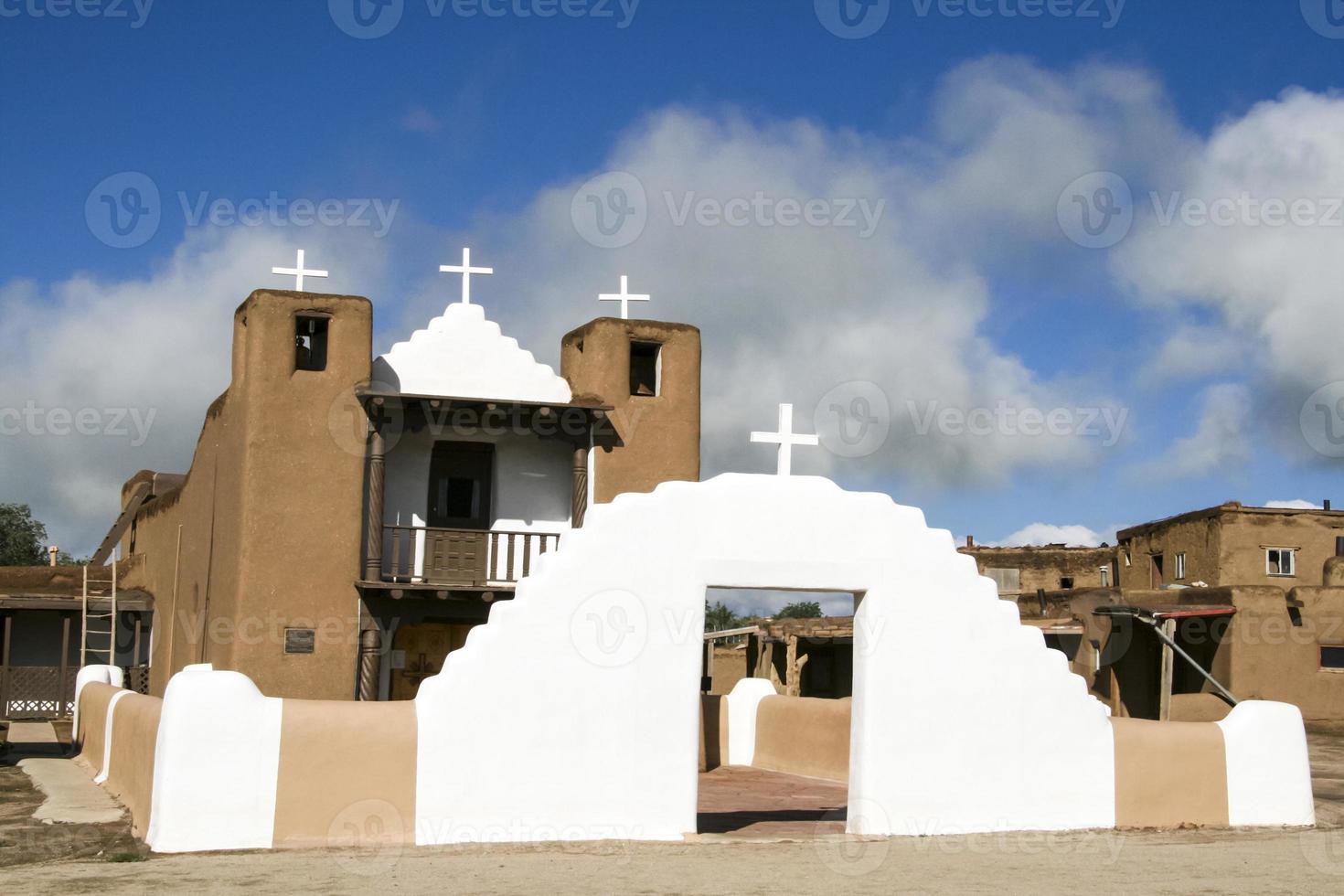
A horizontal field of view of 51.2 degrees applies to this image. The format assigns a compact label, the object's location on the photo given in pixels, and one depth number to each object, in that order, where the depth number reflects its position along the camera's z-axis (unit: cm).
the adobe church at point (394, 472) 1902
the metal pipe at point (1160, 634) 1897
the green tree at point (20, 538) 6469
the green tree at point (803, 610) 8025
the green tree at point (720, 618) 7242
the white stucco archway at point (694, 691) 1118
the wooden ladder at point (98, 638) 2400
